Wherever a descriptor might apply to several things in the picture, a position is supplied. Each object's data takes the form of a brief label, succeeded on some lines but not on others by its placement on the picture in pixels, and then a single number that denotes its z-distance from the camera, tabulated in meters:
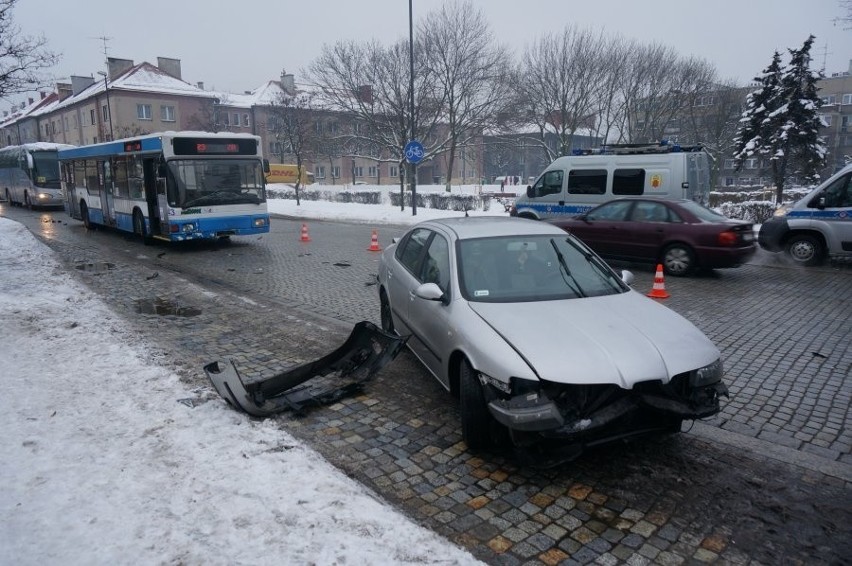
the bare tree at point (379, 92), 34.19
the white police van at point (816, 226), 11.21
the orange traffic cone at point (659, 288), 9.16
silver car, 3.59
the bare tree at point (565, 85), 33.59
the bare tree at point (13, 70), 11.69
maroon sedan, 10.48
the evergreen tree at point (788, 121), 28.97
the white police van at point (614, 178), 13.65
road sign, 22.73
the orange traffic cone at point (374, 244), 14.76
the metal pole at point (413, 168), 23.66
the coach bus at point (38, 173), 28.78
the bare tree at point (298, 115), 41.53
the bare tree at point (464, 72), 33.94
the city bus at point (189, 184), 13.77
